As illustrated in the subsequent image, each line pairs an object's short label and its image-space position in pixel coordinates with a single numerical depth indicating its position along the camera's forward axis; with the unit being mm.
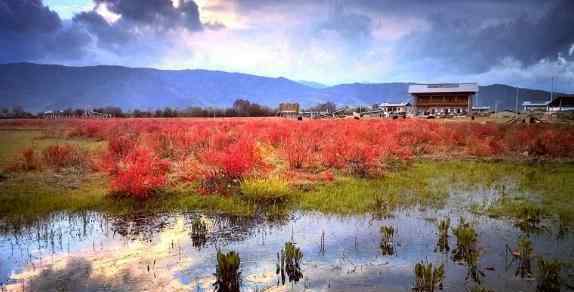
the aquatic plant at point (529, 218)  11312
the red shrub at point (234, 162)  16406
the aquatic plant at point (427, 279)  7557
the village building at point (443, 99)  70625
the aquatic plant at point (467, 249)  8742
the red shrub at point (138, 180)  14477
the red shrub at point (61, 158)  20078
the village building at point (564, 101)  78250
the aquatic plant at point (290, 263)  8489
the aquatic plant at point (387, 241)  9766
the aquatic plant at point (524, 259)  8312
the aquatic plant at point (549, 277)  7562
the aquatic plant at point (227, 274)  7879
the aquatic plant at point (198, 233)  10469
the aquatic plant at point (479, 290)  6819
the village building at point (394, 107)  81812
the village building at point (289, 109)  77469
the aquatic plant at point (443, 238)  9805
